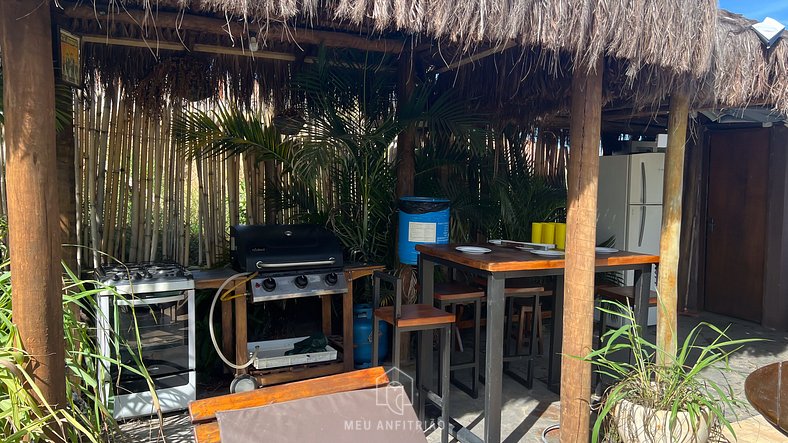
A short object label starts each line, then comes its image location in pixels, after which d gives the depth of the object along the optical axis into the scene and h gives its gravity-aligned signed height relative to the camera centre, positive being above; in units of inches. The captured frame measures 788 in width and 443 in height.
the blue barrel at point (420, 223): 158.2 -8.5
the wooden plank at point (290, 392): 73.2 -28.5
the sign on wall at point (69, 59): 122.1 +29.7
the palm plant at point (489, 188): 190.9 +2.1
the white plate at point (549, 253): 130.0 -14.0
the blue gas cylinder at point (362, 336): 165.8 -43.0
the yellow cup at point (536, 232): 153.6 -10.8
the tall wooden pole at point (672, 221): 127.6 -6.0
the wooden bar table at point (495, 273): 114.9 -17.7
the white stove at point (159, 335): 129.3 -35.1
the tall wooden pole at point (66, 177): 130.3 +3.1
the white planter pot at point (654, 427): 96.8 -41.1
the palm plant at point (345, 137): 161.5 +16.3
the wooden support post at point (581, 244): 110.4 -10.0
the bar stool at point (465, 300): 144.3 -28.0
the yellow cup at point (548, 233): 152.3 -10.8
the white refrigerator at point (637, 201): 219.5 -2.6
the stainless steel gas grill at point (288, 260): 140.9 -17.6
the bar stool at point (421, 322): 116.6 -27.5
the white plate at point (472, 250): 134.0 -13.7
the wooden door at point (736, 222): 228.1 -11.4
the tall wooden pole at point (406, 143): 169.6 +15.4
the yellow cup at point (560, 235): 149.7 -11.2
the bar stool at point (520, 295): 154.8 -32.3
